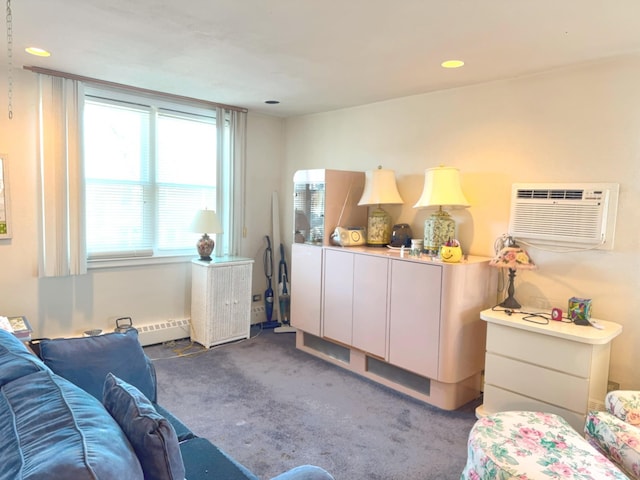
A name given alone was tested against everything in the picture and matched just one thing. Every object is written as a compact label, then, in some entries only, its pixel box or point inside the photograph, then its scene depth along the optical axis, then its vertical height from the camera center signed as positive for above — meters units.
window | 3.90 +0.30
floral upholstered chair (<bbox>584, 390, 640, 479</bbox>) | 1.78 -0.94
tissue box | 2.67 -0.60
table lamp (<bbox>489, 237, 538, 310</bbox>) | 2.87 -0.33
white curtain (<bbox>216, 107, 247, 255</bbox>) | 4.60 +0.31
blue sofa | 0.86 -0.52
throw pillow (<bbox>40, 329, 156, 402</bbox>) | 1.89 -0.72
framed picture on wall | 3.40 +0.00
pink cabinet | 3.03 -0.84
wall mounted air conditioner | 2.74 +0.01
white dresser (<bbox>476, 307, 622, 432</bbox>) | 2.48 -0.92
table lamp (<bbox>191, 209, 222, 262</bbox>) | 4.21 -0.23
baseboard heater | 4.20 -1.28
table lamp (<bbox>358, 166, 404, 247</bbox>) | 3.80 +0.09
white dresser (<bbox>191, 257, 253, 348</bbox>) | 4.19 -0.95
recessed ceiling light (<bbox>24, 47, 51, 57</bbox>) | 2.93 +1.02
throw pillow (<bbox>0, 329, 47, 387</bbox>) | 1.23 -0.50
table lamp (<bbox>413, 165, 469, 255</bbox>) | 3.26 +0.08
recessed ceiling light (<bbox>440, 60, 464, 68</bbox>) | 2.86 +0.99
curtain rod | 3.41 +1.03
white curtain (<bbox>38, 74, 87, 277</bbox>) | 3.51 +0.19
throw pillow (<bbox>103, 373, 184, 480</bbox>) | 1.06 -0.59
